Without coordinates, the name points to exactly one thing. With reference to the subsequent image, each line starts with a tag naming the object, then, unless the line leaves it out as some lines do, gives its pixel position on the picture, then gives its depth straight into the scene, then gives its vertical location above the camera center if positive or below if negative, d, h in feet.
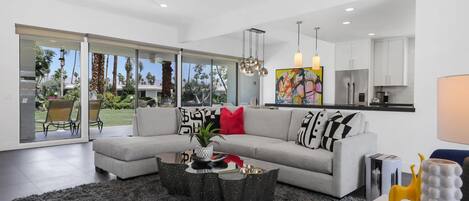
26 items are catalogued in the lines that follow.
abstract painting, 26.30 +1.30
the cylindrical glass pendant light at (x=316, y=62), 18.47 +2.43
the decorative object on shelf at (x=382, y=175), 8.78 -2.44
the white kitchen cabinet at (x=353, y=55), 22.43 +3.70
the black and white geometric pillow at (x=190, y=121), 13.47 -1.14
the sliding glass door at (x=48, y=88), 17.42 +0.62
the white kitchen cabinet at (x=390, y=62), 21.68 +2.98
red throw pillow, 13.83 -1.20
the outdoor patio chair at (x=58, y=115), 18.75 -1.22
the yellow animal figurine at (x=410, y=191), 4.04 -1.39
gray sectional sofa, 8.75 -1.90
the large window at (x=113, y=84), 22.26 +1.12
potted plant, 8.80 -1.57
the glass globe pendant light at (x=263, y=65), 22.88 +3.73
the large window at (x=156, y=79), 23.04 +1.61
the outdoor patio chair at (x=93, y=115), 19.91 -1.34
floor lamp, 3.52 -0.16
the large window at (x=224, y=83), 28.86 +1.66
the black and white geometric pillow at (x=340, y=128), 9.48 -1.02
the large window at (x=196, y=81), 25.82 +1.64
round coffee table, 7.25 -2.33
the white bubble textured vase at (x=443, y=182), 3.48 -1.04
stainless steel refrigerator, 22.70 +1.07
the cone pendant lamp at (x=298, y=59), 18.13 +2.60
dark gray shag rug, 8.62 -3.12
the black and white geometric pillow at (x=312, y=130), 10.06 -1.17
